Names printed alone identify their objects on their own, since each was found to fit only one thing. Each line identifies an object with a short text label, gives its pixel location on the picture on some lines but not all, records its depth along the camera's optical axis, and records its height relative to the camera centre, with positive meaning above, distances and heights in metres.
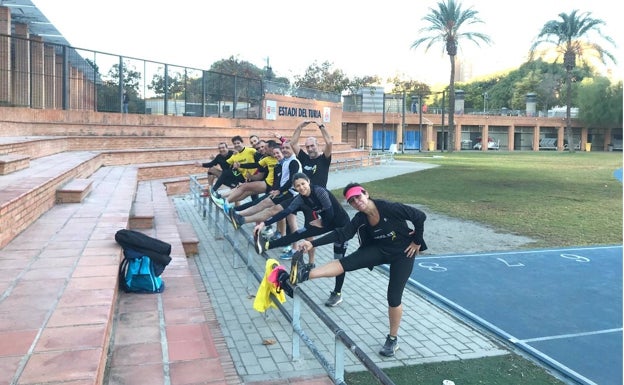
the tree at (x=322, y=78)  64.94 +8.46
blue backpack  5.37 -1.27
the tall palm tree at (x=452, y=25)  50.78 +11.92
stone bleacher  3.41 -1.21
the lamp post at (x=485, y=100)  89.86 +8.90
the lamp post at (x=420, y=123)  56.78 +3.06
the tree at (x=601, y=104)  63.94 +6.11
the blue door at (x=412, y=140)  63.22 +1.33
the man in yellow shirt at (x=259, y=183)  9.55 -0.63
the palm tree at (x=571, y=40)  52.66 +11.22
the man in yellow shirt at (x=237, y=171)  10.61 -0.43
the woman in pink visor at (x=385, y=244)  4.91 -0.86
